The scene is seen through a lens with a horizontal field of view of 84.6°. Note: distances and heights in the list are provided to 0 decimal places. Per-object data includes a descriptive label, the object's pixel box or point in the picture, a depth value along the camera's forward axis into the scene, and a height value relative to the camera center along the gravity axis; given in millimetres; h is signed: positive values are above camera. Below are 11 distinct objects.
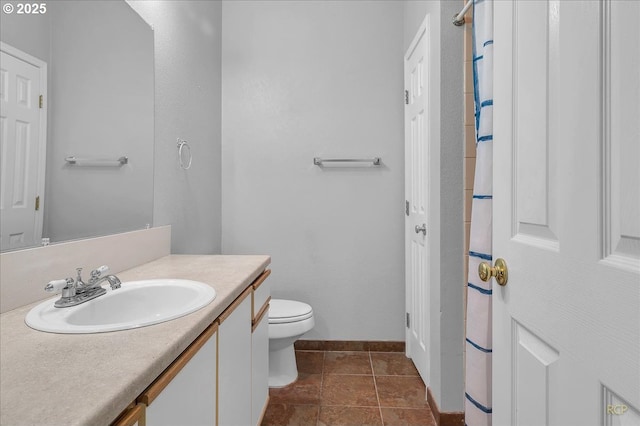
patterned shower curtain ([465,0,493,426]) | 1068 -127
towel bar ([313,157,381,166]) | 2496 +405
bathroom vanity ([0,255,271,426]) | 513 -271
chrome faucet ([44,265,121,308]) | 928 -210
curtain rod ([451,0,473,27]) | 1463 +901
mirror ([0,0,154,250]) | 981 +311
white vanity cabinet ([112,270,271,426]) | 672 -420
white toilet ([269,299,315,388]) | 2018 -685
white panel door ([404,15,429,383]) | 1955 +125
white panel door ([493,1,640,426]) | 503 +14
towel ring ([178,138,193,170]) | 1936 +352
